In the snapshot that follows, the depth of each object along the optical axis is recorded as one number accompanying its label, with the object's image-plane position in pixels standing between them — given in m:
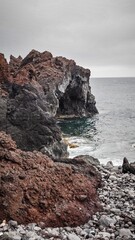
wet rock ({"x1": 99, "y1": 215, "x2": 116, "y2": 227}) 11.96
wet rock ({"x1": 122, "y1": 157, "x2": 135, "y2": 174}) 19.56
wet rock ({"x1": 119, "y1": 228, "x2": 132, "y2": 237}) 11.20
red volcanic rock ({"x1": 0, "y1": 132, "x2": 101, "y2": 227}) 11.98
